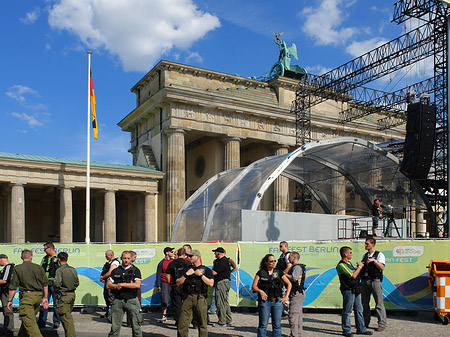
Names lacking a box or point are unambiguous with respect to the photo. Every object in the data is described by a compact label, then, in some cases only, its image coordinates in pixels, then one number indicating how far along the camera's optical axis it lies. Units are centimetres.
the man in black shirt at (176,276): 943
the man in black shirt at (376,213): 2212
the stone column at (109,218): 3831
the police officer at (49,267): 1124
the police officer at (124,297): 877
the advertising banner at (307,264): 1254
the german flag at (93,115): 3078
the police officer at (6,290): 1023
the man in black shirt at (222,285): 1151
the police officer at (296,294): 933
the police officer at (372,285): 1057
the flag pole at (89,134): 2944
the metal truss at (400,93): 2531
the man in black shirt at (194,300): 875
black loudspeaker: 2195
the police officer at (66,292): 914
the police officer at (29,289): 893
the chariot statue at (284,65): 5153
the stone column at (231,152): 4319
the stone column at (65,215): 3672
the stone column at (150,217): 4012
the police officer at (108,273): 1118
